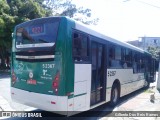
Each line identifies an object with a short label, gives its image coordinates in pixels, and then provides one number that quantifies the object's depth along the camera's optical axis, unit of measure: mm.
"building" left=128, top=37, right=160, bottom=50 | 53397
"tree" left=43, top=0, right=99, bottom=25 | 22898
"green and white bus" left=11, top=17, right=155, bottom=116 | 3950
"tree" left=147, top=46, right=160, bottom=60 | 41551
